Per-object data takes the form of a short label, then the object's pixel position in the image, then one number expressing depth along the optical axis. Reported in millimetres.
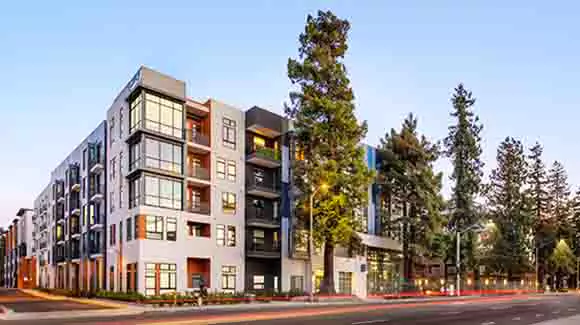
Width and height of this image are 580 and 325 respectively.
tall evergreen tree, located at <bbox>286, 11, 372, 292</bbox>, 48812
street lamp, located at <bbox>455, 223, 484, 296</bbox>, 66688
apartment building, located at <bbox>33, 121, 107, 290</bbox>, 57656
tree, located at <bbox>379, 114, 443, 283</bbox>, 62656
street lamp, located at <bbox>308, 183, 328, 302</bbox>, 44344
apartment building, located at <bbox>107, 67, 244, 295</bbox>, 45812
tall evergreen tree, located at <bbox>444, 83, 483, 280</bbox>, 73125
